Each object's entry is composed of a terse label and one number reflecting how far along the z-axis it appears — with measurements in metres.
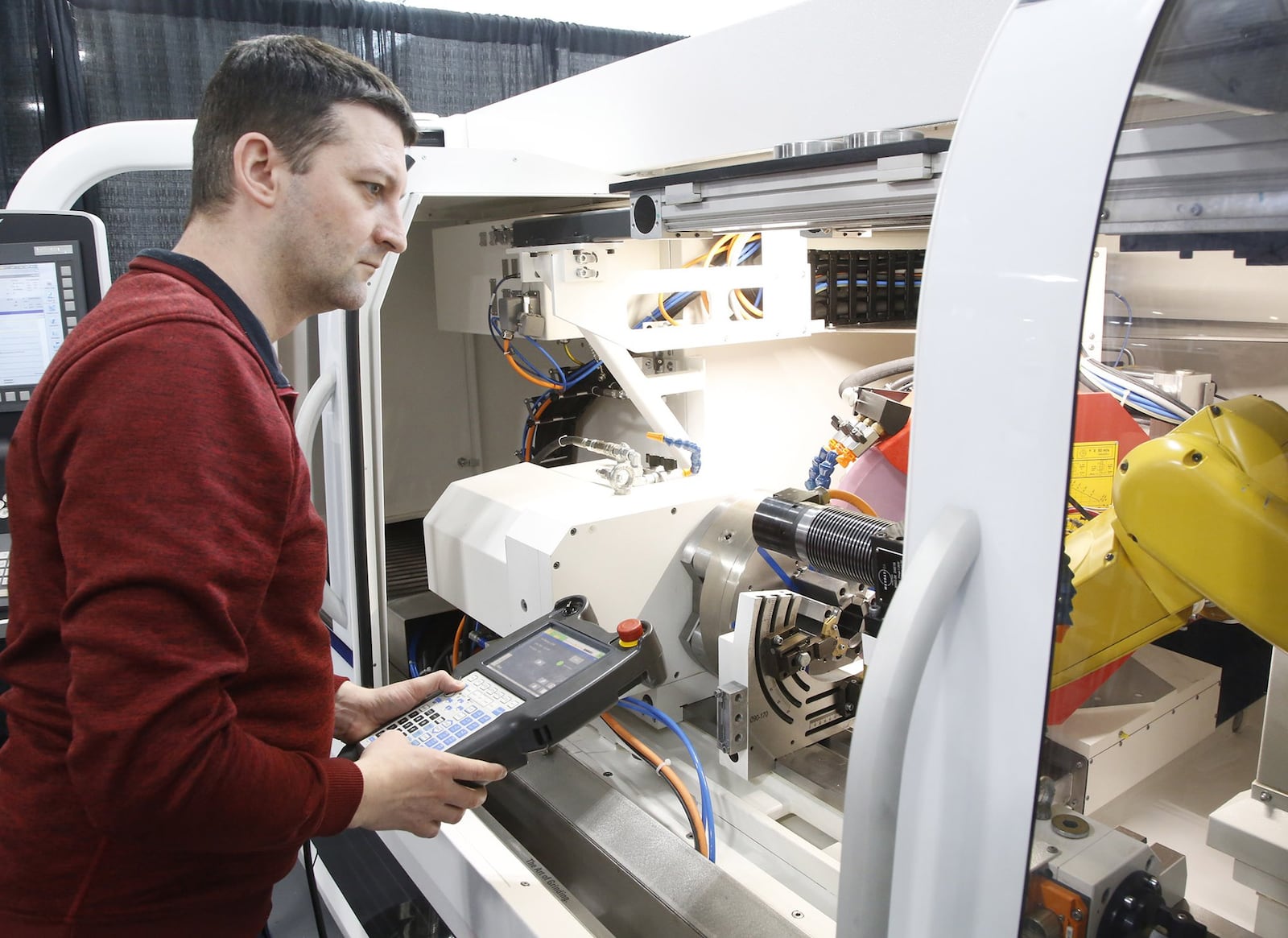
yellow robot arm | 0.82
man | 0.74
